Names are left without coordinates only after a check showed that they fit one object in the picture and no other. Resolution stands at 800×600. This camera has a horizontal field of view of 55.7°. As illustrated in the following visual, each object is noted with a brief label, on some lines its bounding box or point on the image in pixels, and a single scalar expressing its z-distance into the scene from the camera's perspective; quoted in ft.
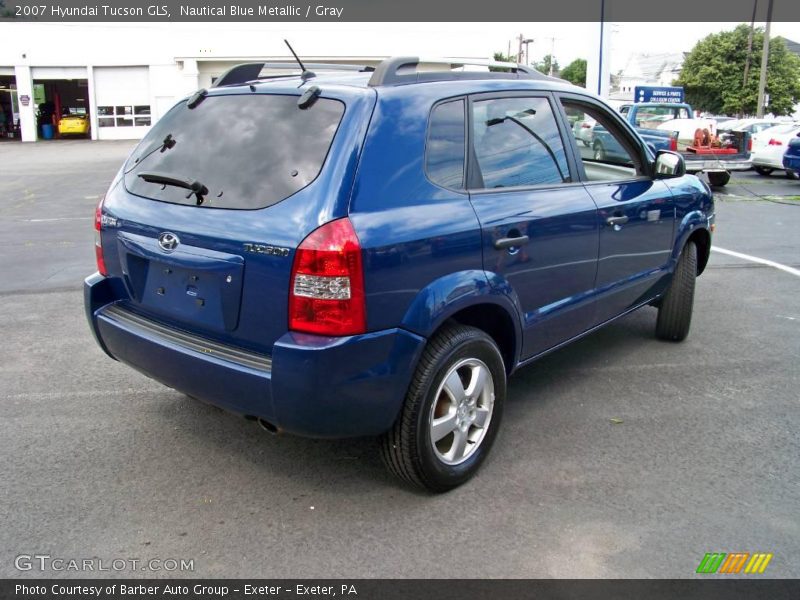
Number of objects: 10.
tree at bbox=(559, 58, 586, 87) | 289.94
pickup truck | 51.13
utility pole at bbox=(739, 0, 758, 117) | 145.48
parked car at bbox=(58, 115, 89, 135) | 131.01
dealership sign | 83.97
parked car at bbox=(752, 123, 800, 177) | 62.23
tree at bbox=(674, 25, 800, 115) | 163.12
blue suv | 9.70
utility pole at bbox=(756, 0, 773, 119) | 119.80
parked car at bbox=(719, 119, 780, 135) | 73.86
